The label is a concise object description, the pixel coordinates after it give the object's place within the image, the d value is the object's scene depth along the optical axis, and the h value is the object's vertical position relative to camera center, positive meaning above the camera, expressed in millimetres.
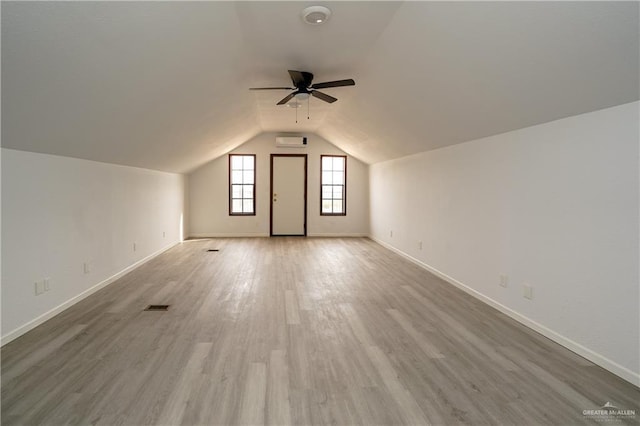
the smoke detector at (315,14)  2709 +1644
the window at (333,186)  8953 +754
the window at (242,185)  8648 +741
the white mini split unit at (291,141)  8344 +1805
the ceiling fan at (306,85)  3699 +1501
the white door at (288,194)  8766 +524
